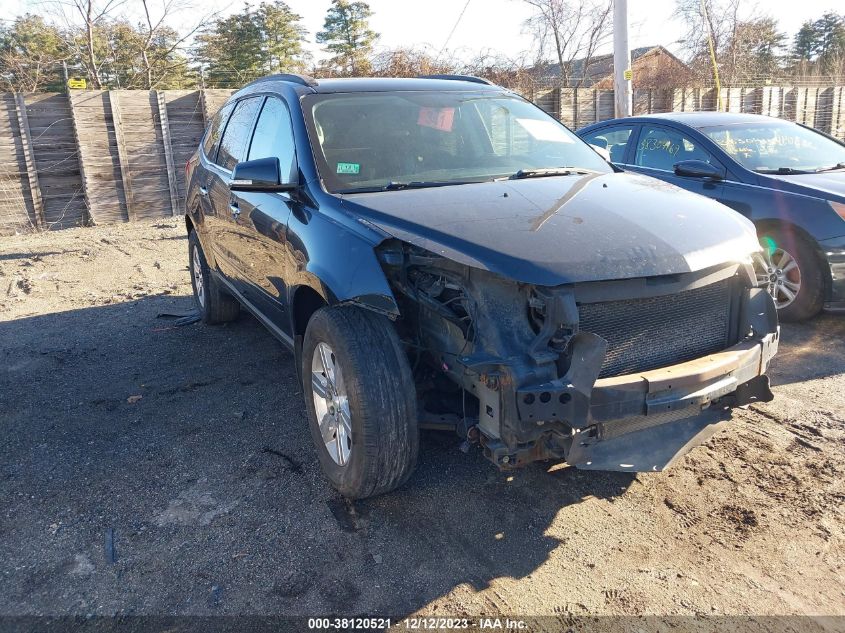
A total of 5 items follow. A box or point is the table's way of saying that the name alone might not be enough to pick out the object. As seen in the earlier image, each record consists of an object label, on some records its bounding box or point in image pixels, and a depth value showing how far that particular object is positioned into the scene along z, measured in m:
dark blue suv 2.60
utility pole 11.29
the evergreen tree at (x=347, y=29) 34.47
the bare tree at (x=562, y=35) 23.02
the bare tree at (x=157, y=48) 17.19
